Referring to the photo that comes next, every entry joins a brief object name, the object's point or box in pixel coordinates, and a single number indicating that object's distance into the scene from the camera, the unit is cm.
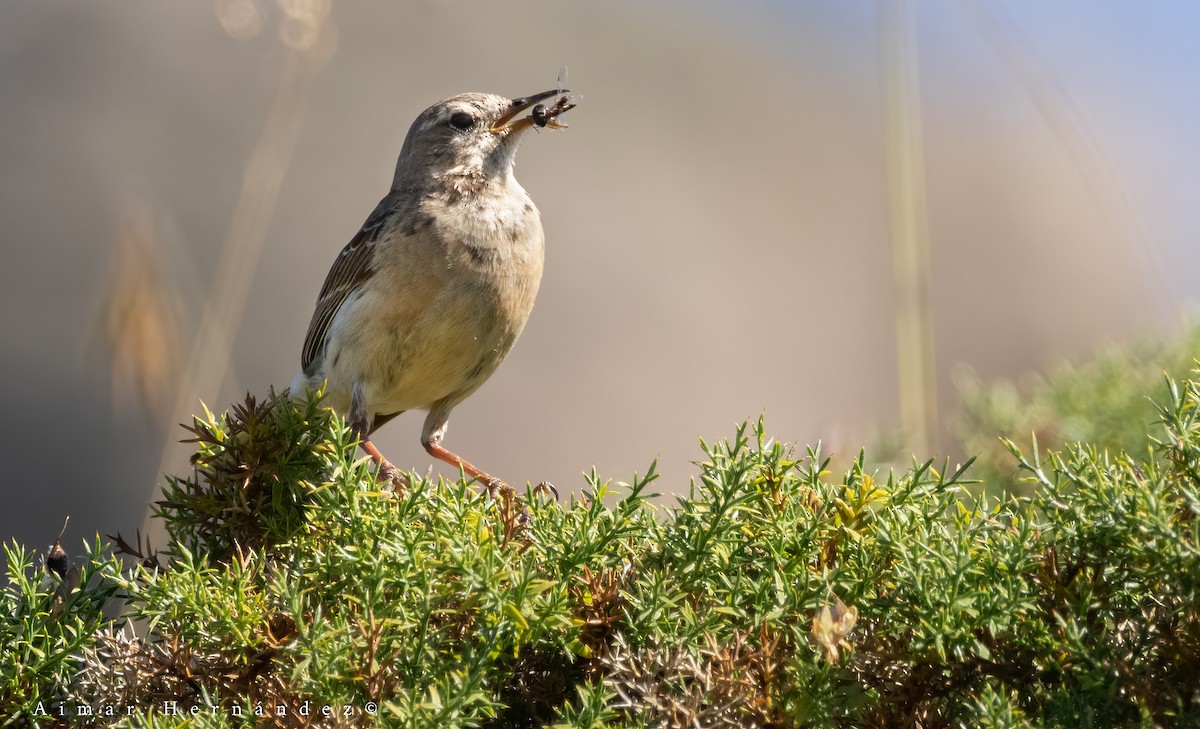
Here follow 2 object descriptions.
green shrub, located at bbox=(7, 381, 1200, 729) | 352
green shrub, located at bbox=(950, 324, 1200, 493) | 529
